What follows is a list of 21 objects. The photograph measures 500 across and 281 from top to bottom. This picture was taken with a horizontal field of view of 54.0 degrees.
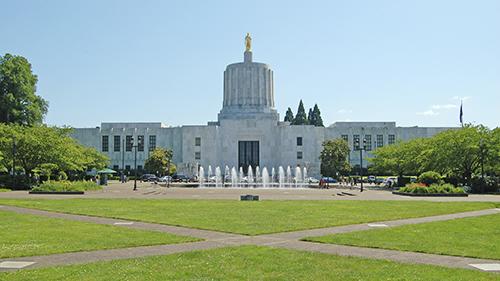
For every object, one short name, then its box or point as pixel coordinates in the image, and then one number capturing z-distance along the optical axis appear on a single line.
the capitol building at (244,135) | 93.12
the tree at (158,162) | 79.12
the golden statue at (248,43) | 98.31
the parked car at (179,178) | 77.61
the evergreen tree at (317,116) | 126.67
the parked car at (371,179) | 71.50
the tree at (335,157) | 79.38
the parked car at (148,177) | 80.40
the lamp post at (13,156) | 46.39
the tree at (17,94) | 62.19
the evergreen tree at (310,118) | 128.00
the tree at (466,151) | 45.34
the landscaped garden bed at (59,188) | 38.22
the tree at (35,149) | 47.56
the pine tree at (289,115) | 129.07
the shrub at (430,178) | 42.12
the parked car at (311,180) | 73.30
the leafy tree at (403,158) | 53.00
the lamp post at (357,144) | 93.05
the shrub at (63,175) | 50.38
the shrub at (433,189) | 37.00
